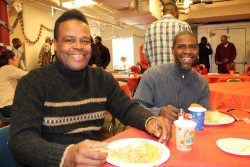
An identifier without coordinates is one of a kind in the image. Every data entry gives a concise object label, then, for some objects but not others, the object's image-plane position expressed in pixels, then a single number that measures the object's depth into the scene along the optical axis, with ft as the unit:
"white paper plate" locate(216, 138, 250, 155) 3.48
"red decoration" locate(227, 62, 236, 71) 17.71
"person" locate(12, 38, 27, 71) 19.81
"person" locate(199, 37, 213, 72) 29.30
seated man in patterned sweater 3.52
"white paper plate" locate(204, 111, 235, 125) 4.89
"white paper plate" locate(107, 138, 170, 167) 3.08
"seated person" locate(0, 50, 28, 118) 11.75
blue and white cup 4.59
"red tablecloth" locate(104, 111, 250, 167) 3.20
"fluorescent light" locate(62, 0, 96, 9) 25.89
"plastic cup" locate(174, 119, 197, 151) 3.62
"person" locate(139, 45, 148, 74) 20.28
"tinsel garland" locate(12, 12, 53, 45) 26.63
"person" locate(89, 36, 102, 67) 18.77
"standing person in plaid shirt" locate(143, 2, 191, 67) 10.09
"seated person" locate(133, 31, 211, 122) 6.72
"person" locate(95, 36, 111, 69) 22.36
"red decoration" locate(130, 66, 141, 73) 19.25
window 45.70
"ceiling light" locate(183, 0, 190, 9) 23.87
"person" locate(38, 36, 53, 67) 28.87
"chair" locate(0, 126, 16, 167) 4.36
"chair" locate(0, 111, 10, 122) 10.77
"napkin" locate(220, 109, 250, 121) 5.58
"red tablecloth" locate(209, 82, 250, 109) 8.70
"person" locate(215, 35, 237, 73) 26.71
